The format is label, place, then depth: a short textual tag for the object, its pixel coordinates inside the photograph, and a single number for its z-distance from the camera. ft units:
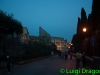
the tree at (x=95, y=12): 33.06
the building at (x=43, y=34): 120.35
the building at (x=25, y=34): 114.96
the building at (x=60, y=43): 254.04
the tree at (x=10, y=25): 45.74
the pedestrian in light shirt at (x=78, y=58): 31.16
